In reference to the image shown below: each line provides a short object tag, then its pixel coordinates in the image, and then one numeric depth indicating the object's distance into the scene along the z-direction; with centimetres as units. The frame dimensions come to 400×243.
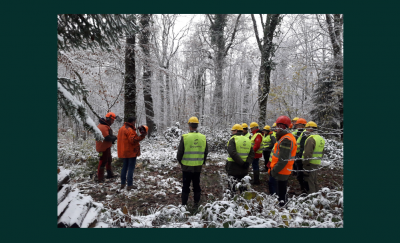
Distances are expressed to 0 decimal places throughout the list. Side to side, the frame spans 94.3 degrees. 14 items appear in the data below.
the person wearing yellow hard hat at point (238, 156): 425
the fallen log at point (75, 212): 243
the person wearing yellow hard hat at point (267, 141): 640
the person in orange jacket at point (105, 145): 530
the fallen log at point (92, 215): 259
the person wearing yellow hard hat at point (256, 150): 582
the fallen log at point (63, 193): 261
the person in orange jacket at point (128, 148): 488
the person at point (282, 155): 351
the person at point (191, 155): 389
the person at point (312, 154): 453
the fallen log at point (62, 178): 275
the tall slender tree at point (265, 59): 937
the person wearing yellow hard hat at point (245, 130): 572
